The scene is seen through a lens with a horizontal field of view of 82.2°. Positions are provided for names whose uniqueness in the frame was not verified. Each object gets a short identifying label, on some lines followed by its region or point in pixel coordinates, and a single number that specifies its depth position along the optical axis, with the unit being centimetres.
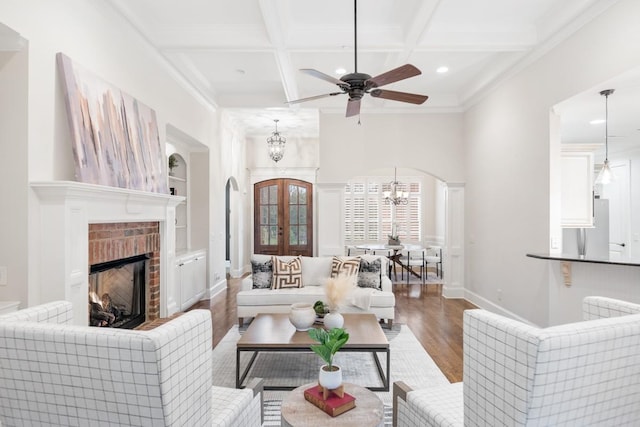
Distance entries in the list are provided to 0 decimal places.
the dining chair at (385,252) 776
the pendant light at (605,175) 459
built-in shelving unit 588
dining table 745
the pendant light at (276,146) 765
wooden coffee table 287
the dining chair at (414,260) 762
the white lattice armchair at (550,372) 123
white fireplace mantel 242
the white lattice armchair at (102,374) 124
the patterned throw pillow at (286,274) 473
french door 898
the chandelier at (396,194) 883
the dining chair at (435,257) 765
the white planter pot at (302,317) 316
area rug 296
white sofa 436
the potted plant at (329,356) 186
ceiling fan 291
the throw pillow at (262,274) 475
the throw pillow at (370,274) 470
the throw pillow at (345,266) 470
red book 176
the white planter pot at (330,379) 186
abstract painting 268
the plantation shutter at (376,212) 952
